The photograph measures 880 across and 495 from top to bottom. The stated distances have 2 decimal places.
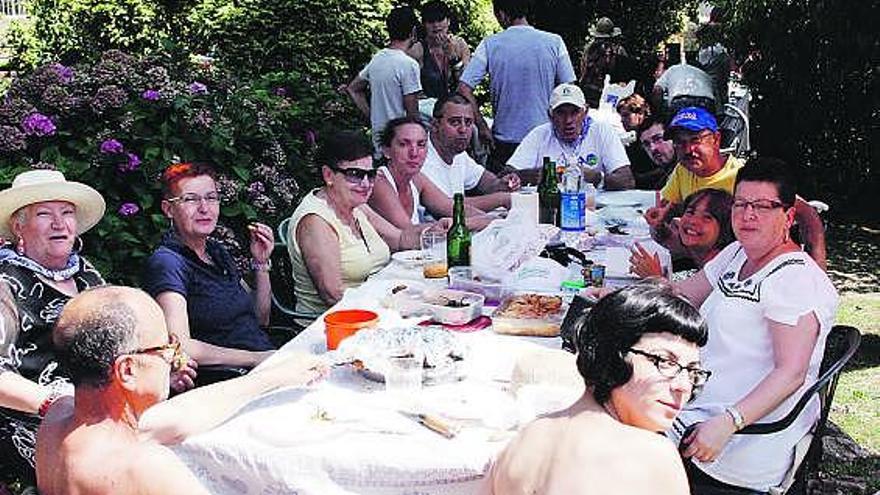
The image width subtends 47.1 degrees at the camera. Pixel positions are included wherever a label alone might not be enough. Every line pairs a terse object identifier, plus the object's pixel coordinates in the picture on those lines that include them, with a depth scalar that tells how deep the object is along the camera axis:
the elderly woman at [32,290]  2.96
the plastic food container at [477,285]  3.56
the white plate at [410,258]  4.09
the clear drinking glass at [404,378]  2.60
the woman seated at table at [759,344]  2.75
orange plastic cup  2.95
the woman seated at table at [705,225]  3.55
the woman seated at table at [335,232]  3.94
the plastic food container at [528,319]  3.15
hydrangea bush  4.94
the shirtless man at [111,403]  1.85
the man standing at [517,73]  6.65
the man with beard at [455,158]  5.37
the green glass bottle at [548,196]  4.93
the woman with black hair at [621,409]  1.86
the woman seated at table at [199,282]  3.36
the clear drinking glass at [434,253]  3.90
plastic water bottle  4.67
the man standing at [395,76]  6.84
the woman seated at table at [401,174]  4.73
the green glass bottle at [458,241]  4.00
